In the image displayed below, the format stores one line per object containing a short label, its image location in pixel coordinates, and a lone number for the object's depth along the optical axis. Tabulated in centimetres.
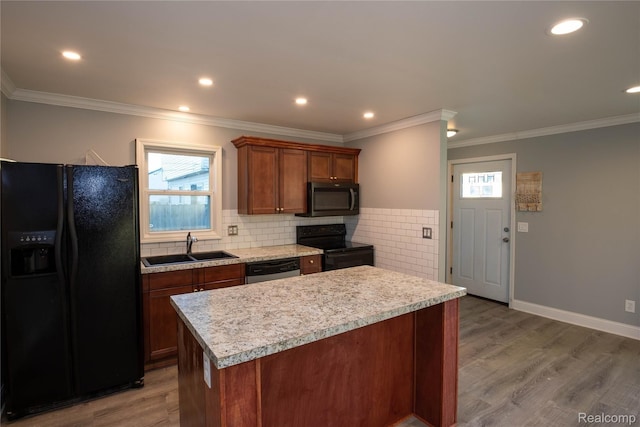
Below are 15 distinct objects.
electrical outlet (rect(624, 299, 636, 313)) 354
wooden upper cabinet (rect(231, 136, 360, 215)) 370
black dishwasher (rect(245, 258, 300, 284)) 330
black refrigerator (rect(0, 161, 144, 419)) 221
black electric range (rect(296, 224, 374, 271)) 381
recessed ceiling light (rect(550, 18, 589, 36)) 169
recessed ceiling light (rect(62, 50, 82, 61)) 207
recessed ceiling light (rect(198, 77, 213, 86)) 253
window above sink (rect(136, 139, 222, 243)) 334
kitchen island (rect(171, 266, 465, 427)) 131
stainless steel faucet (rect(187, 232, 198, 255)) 349
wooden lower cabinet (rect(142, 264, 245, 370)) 283
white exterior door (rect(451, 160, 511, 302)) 462
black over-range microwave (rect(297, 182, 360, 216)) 403
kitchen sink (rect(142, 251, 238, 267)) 313
